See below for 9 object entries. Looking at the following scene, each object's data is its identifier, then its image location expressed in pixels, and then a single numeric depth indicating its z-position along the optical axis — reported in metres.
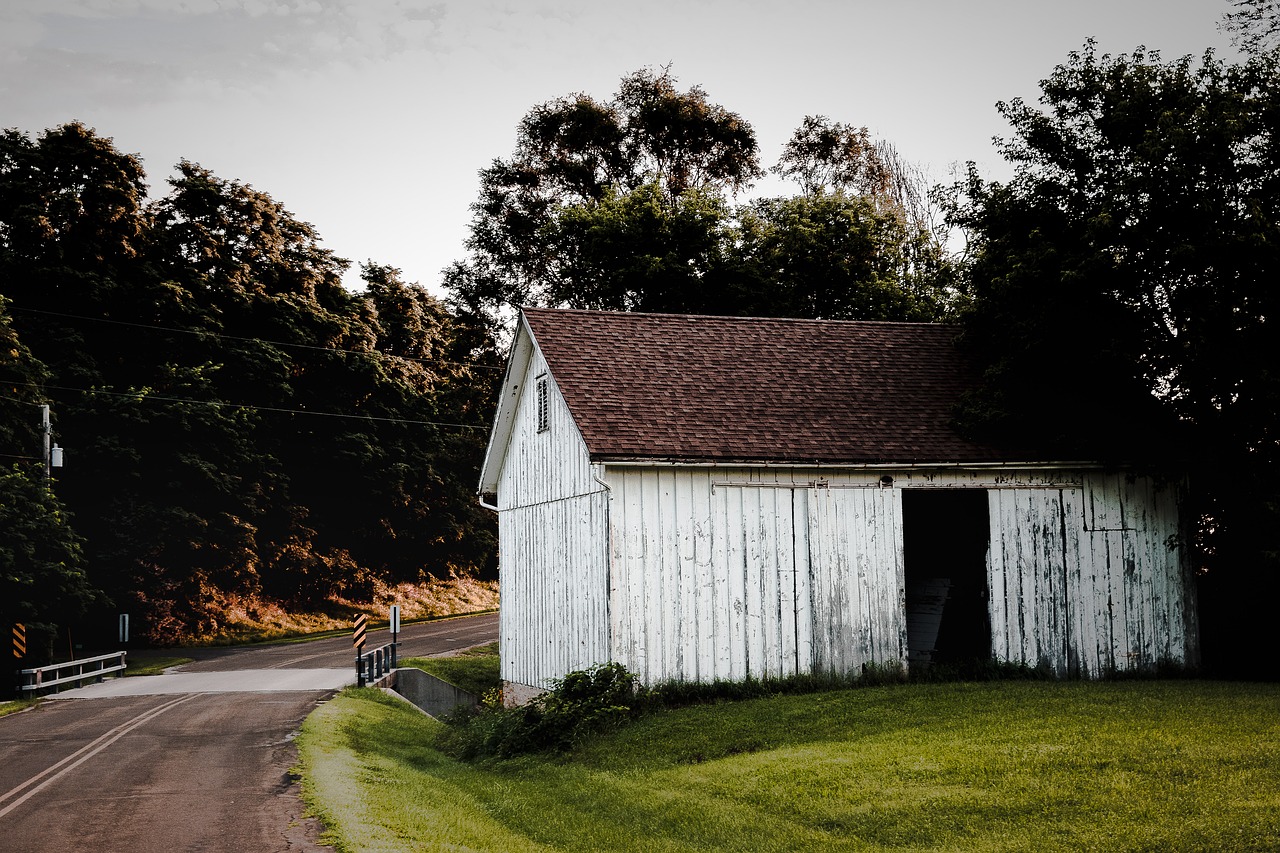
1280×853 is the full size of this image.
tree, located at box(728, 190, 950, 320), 35.25
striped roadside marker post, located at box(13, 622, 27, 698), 25.69
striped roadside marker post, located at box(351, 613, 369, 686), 25.39
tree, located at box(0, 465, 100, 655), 25.62
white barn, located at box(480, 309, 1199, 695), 17.22
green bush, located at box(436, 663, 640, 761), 15.64
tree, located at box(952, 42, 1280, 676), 17.22
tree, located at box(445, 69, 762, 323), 41.94
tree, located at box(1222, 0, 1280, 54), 18.61
